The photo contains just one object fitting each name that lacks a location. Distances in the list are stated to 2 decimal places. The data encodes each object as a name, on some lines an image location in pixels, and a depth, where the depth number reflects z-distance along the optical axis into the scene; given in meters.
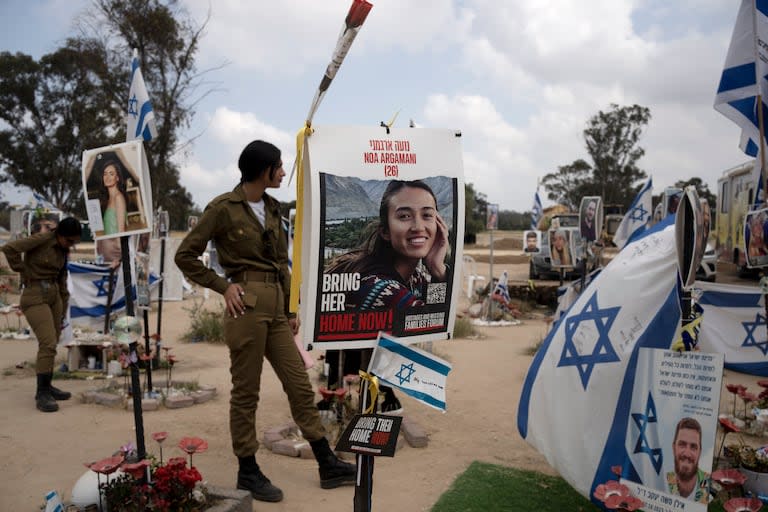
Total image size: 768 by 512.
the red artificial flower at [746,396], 4.55
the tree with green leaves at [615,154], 41.59
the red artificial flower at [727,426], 3.75
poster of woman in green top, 3.55
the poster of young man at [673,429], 2.68
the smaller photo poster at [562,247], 12.41
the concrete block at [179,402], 5.73
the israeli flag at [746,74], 4.39
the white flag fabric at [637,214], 8.71
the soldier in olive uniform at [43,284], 5.64
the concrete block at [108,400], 5.75
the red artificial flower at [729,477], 3.17
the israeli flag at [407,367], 2.51
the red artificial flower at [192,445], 3.15
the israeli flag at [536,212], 19.41
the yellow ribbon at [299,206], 2.53
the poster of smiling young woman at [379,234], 2.51
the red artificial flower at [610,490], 2.68
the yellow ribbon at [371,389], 2.42
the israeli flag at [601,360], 3.12
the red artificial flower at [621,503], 2.60
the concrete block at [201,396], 5.96
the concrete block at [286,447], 4.40
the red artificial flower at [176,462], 3.03
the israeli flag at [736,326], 7.07
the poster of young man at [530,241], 16.78
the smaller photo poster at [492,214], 15.93
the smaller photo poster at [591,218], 8.97
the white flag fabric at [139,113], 3.75
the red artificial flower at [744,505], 2.79
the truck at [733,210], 18.06
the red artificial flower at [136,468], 2.96
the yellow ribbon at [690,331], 2.82
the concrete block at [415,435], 4.72
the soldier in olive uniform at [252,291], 3.47
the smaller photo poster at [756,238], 4.82
